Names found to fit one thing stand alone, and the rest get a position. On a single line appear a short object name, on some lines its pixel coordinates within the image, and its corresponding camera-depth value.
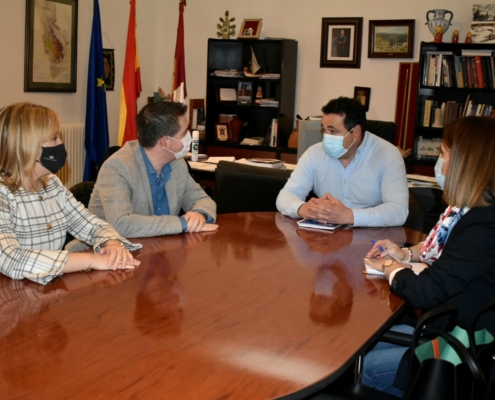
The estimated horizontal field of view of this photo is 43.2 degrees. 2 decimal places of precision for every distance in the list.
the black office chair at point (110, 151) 4.25
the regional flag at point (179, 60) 6.30
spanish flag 5.87
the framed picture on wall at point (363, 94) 6.31
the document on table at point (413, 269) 2.11
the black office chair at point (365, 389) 1.67
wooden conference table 1.25
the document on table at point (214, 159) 4.78
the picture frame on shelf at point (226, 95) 6.71
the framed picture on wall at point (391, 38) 6.05
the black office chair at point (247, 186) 3.45
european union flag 5.81
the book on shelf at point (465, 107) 5.85
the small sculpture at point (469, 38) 5.64
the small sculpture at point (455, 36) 5.73
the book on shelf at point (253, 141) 6.57
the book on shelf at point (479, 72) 5.68
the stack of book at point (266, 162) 4.57
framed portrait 6.27
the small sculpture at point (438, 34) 5.70
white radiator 5.85
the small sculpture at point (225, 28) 6.55
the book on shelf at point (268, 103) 6.44
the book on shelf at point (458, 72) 5.77
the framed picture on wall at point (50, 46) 5.36
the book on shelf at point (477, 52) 5.67
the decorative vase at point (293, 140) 6.20
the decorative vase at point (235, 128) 6.67
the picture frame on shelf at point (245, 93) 6.61
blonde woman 1.81
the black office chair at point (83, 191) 2.84
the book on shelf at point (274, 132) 6.44
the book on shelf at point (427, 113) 5.97
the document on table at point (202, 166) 4.47
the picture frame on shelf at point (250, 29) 6.46
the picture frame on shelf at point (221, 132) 6.66
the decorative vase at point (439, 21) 5.68
